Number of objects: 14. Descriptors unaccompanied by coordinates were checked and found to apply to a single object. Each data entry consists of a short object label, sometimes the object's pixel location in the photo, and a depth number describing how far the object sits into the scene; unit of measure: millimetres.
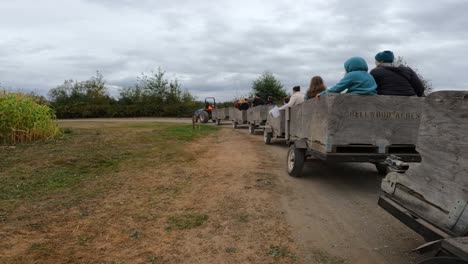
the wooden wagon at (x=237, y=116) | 16200
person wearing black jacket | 5844
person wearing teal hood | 5605
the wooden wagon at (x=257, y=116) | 12842
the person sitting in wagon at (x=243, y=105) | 17062
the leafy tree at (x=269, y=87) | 38156
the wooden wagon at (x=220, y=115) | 19691
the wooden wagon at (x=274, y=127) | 9195
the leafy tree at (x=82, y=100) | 32719
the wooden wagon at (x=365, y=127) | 5387
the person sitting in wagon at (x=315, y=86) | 8240
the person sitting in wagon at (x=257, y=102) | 16359
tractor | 22562
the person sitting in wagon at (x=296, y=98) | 9484
